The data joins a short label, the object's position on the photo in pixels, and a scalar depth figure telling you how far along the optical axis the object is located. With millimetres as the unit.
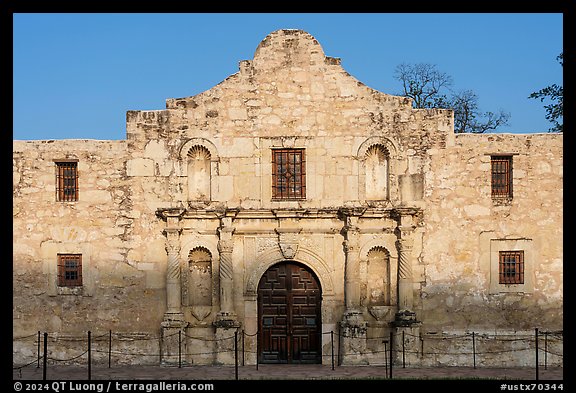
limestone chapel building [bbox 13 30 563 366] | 19953
